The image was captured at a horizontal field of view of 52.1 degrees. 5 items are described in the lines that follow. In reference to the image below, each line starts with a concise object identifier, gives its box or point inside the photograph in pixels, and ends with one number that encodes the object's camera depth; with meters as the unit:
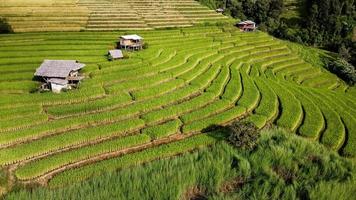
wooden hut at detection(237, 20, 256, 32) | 86.88
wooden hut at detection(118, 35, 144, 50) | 59.69
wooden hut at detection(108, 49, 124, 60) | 54.27
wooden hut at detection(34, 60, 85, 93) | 43.69
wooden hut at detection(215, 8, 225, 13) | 108.82
